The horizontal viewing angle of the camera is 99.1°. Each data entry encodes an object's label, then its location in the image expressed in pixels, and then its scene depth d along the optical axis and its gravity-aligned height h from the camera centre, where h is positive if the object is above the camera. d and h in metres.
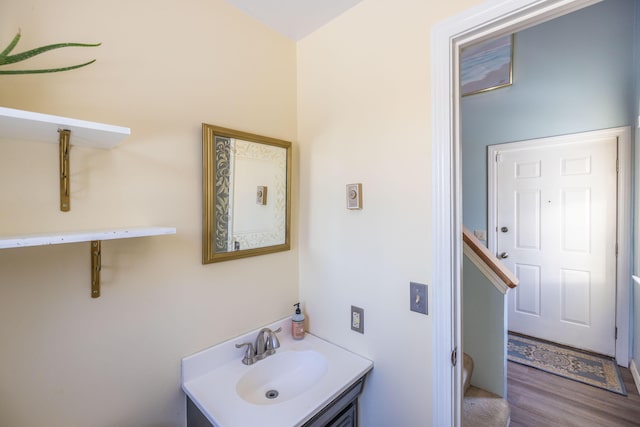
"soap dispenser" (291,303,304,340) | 1.51 -0.64
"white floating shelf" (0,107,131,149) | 0.65 +0.22
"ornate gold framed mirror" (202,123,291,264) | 1.20 +0.08
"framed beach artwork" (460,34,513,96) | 3.01 +1.65
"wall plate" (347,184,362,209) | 1.29 +0.07
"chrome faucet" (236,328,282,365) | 1.28 -0.66
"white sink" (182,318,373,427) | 0.97 -0.72
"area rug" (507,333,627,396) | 2.26 -1.41
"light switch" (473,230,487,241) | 3.26 -0.29
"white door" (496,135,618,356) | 2.56 -0.28
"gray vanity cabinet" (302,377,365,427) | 1.05 -0.84
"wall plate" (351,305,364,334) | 1.32 -0.53
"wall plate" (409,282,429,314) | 1.09 -0.36
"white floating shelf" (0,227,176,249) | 0.64 -0.07
